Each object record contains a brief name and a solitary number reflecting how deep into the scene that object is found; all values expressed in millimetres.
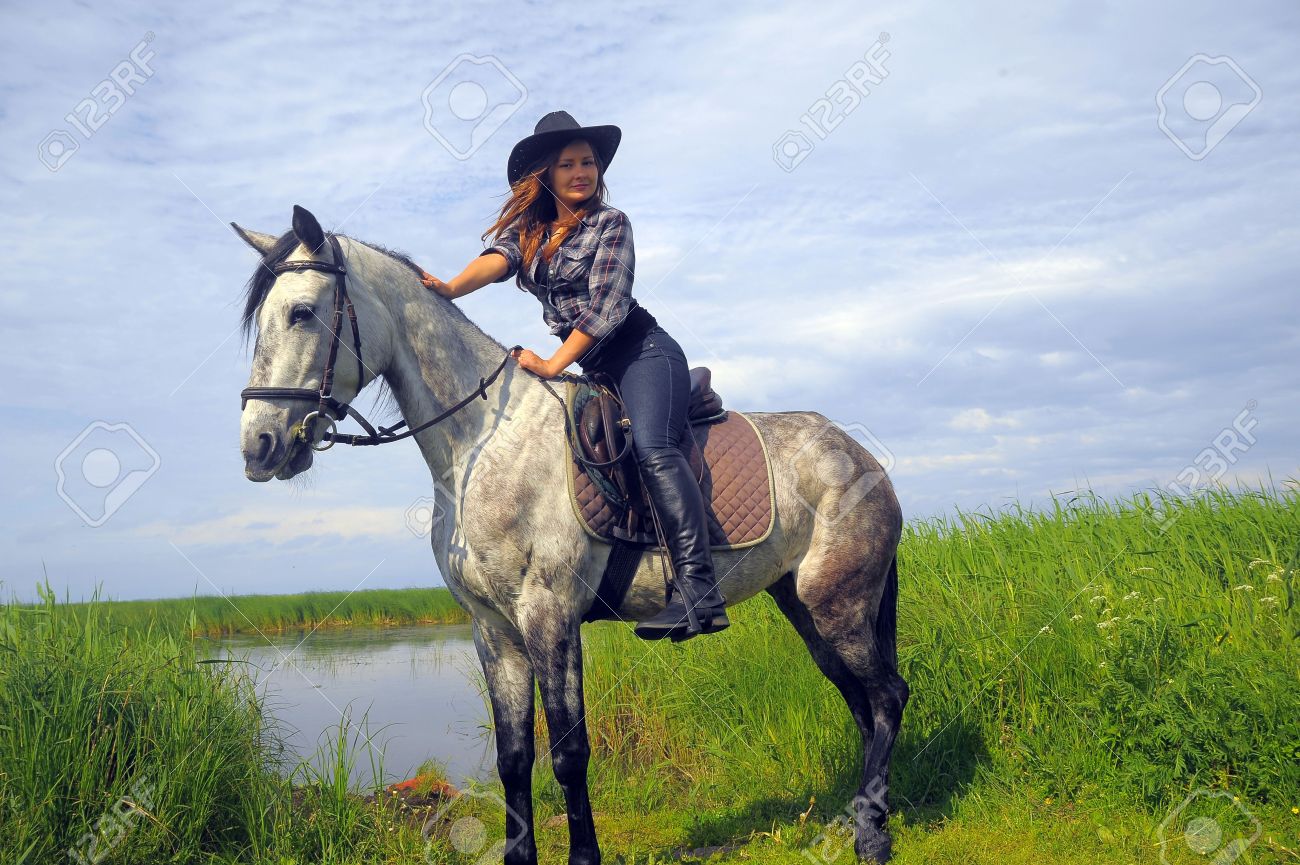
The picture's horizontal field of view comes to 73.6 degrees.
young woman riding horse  4156
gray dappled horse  3670
